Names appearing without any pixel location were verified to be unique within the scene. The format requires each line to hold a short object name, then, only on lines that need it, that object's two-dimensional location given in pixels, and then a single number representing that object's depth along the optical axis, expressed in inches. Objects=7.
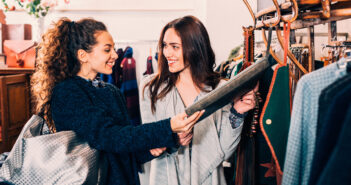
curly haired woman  41.7
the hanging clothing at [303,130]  30.5
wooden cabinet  100.7
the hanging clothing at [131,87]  122.4
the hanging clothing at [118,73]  124.0
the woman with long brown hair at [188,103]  55.1
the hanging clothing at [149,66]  130.0
